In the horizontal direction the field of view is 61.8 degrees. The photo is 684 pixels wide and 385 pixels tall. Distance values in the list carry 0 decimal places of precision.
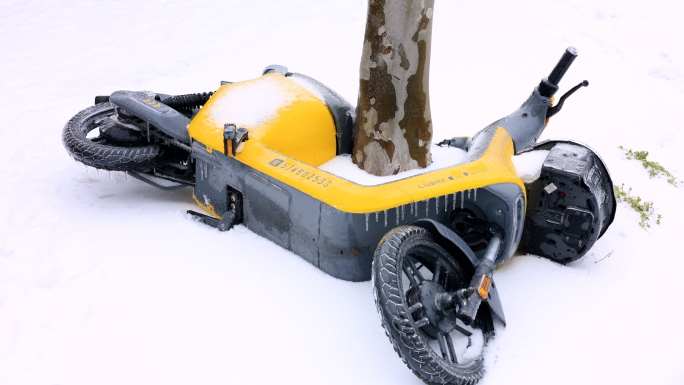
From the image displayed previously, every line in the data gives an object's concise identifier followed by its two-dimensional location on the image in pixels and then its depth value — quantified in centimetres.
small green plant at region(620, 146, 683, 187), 487
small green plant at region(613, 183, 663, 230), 418
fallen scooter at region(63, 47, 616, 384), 276
